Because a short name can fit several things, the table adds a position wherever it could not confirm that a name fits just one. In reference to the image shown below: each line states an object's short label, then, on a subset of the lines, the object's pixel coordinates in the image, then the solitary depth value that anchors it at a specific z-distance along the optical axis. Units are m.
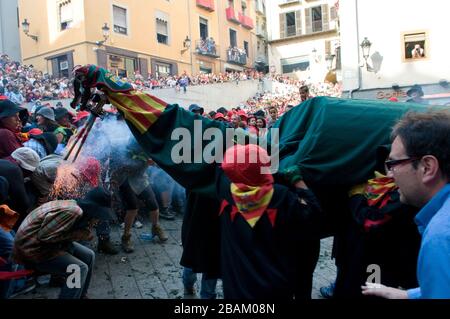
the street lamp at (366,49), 16.36
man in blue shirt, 1.18
